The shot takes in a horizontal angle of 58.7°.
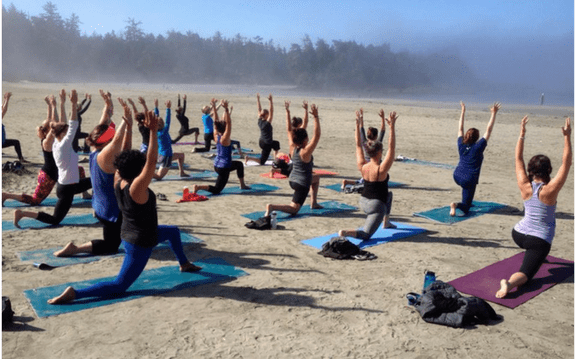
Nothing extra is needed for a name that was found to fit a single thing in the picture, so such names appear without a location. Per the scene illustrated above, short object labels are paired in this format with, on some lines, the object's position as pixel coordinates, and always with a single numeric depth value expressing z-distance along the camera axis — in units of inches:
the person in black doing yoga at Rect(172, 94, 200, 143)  680.4
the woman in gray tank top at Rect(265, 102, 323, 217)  337.9
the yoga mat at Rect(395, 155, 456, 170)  608.1
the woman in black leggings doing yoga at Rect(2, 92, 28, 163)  492.3
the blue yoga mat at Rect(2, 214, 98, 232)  311.7
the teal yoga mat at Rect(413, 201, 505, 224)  361.4
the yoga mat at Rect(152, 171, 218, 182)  488.4
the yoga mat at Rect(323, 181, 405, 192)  461.6
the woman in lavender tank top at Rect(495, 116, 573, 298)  221.9
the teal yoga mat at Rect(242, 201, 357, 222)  355.6
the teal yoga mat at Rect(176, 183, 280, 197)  427.3
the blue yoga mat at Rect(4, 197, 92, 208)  367.9
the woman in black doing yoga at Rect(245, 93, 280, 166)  533.3
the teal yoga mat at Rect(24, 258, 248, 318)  200.7
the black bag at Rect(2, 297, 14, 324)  182.9
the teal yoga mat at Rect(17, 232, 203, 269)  249.1
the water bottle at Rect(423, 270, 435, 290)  222.2
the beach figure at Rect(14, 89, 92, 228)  287.7
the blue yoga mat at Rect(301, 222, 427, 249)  299.1
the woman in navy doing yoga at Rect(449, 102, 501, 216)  370.0
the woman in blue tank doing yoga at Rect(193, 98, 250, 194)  406.9
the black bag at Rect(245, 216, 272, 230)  323.0
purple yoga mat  224.4
